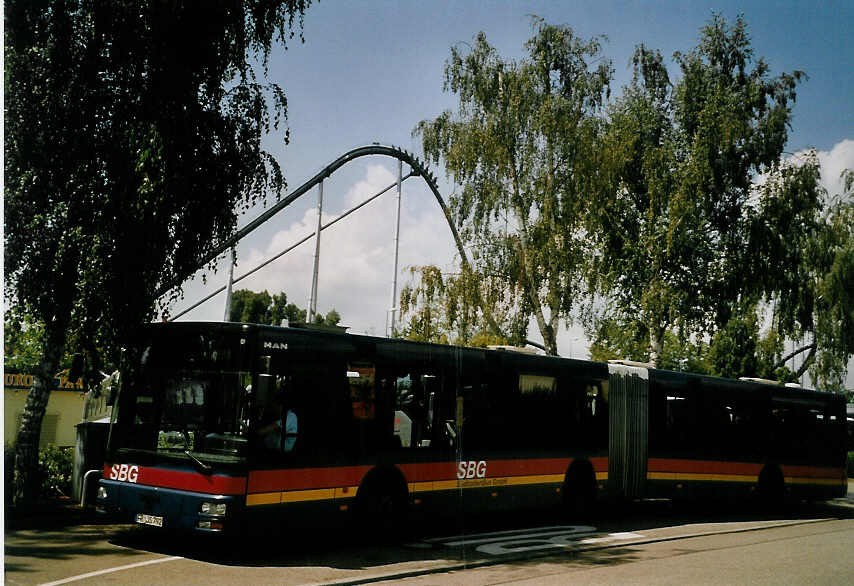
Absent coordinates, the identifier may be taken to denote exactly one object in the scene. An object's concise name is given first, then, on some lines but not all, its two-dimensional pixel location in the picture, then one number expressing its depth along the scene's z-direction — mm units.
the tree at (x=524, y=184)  26500
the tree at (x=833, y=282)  33438
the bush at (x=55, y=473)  14039
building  30997
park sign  28709
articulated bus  9898
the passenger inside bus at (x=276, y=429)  10055
